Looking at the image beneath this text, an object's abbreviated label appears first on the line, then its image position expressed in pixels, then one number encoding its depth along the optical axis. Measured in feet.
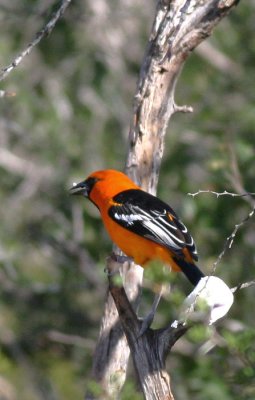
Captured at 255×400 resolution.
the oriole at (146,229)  39.55
